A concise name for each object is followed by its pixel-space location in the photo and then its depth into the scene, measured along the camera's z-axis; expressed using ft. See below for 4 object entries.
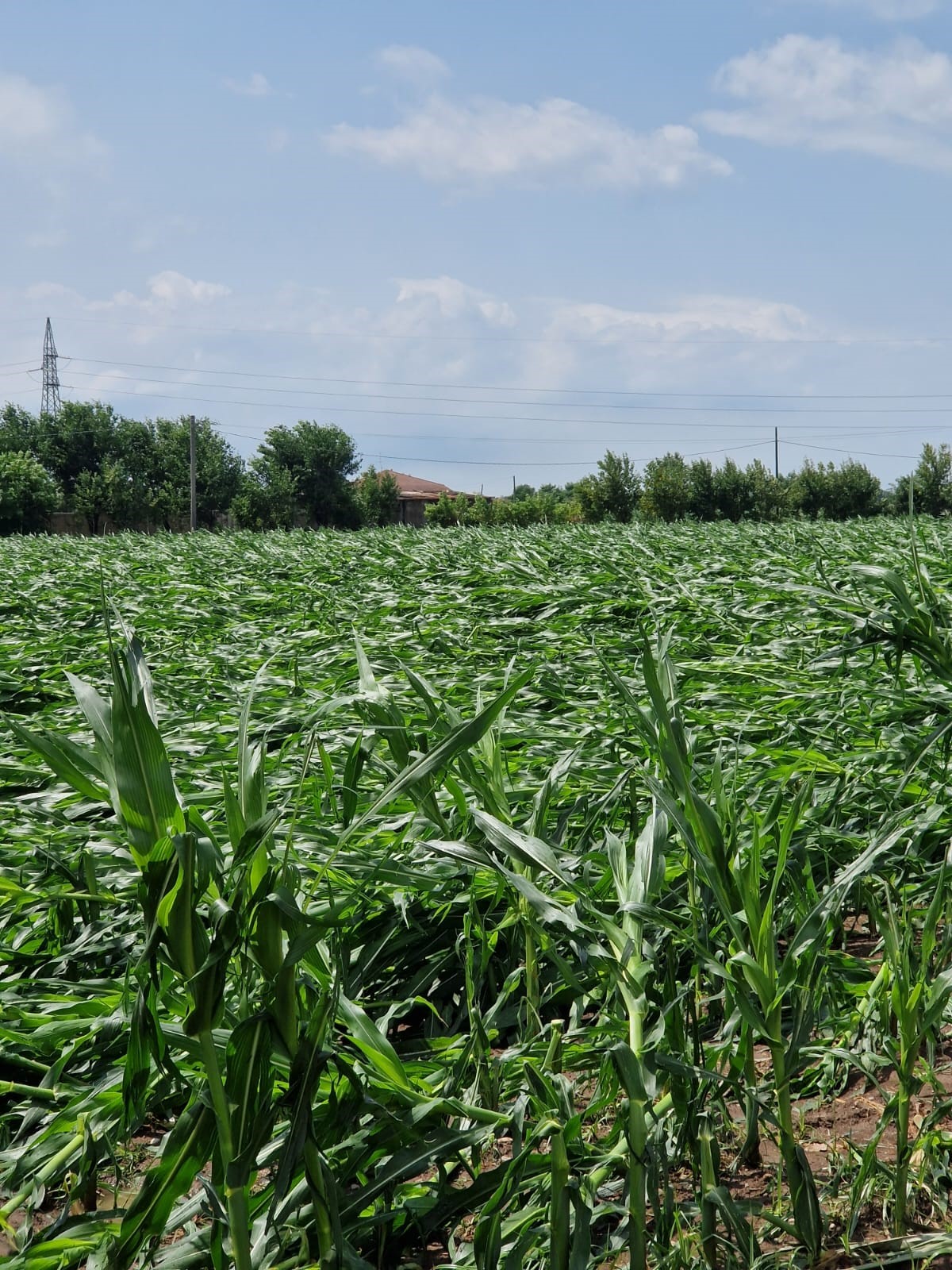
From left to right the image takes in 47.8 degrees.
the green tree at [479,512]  168.88
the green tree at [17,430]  202.69
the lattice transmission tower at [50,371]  232.73
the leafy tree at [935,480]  184.03
